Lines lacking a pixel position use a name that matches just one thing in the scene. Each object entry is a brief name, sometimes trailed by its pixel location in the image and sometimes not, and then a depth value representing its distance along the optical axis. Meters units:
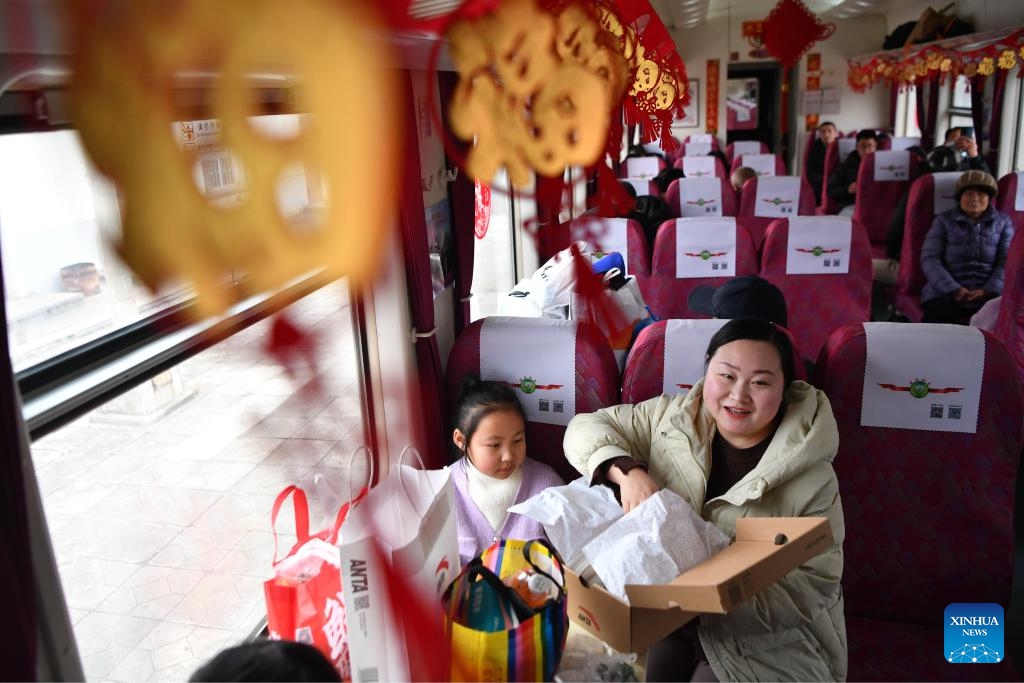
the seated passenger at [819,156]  8.48
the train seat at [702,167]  6.60
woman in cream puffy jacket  1.41
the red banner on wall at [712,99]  11.11
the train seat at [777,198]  4.76
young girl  1.86
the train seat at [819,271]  3.14
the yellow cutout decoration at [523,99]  0.55
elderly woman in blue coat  3.85
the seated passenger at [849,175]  6.87
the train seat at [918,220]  4.20
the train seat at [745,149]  8.55
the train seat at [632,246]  3.39
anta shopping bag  1.04
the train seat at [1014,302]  2.92
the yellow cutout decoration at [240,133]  0.38
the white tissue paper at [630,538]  1.30
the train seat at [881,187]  5.79
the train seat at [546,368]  1.99
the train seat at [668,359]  1.92
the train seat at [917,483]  1.72
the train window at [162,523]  1.25
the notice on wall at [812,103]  11.02
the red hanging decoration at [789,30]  6.19
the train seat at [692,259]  3.28
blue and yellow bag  1.16
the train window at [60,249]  0.41
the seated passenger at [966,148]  5.80
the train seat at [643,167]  6.38
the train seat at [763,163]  6.73
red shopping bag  1.17
